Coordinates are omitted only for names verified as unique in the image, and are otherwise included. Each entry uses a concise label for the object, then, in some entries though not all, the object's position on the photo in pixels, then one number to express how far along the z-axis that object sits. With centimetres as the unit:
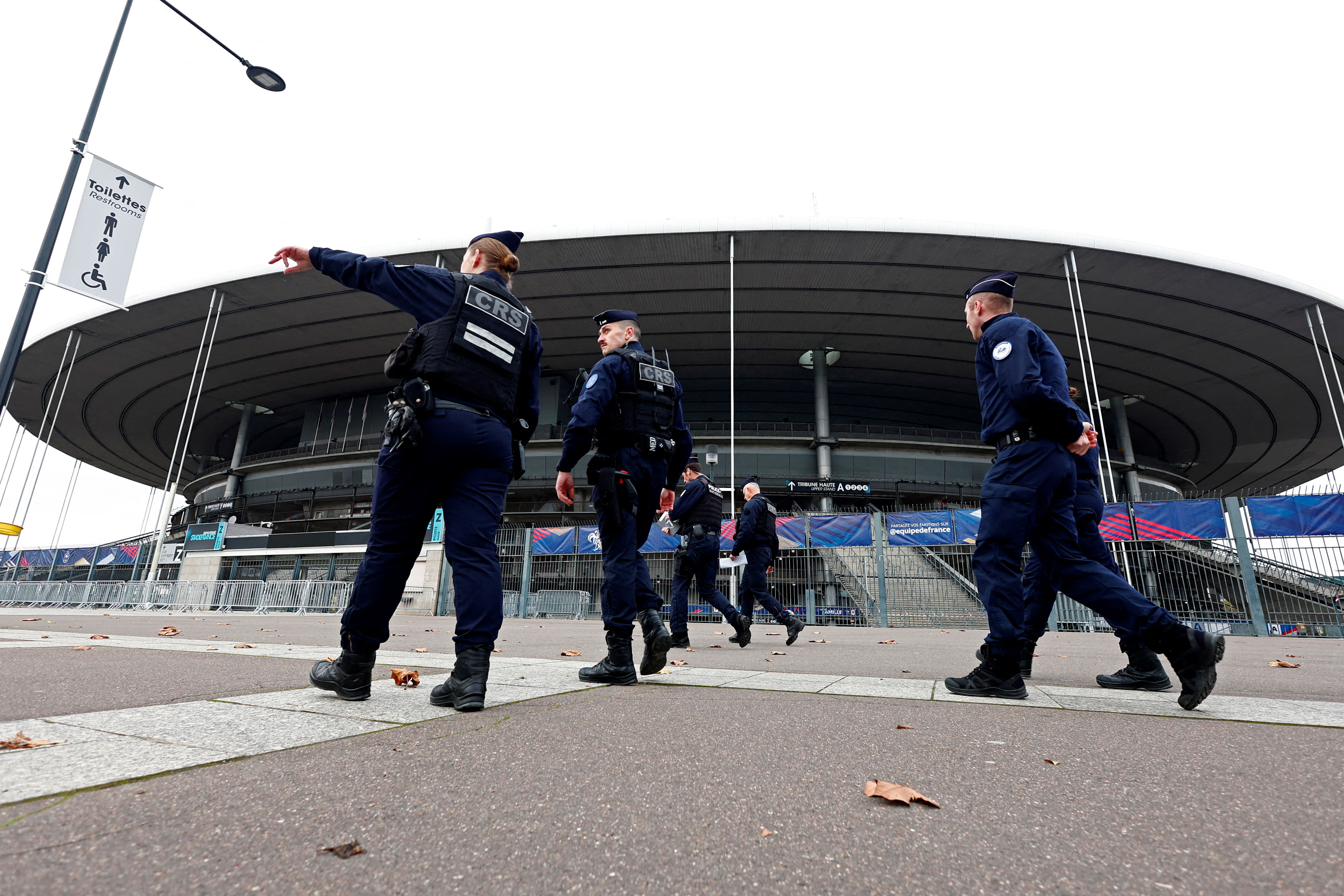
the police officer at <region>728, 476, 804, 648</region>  693
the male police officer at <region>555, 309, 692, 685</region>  323
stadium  2244
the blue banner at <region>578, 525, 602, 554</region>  1527
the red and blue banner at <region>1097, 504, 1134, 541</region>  1244
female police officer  238
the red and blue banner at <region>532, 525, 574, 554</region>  1559
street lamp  656
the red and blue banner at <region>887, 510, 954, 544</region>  1240
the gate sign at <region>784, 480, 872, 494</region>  2806
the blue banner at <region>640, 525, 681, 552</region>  1619
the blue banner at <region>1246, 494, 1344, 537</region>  1116
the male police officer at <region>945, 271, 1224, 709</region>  280
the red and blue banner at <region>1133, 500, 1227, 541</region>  1142
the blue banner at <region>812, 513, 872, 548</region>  1267
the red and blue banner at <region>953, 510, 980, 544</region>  1235
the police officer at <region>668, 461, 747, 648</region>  636
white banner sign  770
